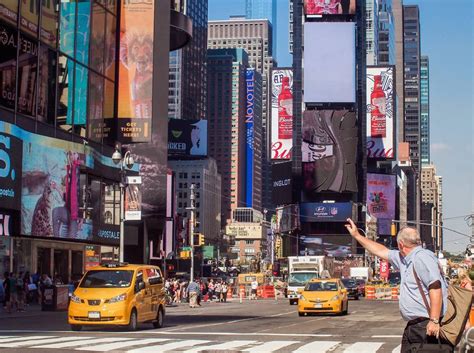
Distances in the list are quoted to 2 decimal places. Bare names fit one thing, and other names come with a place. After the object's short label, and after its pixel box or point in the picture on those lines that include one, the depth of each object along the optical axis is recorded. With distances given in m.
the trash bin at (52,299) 36.34
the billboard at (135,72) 59.56
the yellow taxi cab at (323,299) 32.06
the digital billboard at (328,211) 141.62
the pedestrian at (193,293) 45.09
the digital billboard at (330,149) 139.38
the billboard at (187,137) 152.75
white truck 50.93
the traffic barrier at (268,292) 70.81
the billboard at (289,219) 145.95
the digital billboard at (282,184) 148.81
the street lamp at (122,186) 35.97
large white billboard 138.12
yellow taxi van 21.92
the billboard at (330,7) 139.38
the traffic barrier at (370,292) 68.25
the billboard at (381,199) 159.25
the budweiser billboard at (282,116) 152.38
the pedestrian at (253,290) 68.16
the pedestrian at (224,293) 57.28
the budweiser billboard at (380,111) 155.62
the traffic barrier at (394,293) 66.94
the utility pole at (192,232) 56.19
